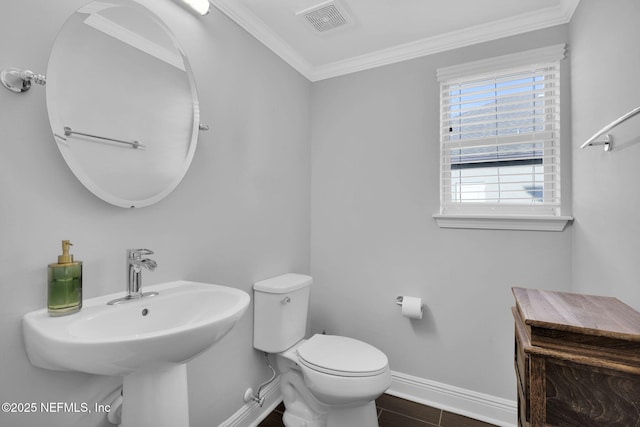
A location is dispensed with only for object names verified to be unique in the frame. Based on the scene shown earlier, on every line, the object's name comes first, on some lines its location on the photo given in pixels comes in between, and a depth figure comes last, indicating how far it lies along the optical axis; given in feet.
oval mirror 3.18
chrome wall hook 2.76
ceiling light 4.39
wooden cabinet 2.34
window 5.57
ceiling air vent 5.35
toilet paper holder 6.16
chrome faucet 3.59
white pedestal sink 2.44
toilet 4.63
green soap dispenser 2.90
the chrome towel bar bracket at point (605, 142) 3.30
